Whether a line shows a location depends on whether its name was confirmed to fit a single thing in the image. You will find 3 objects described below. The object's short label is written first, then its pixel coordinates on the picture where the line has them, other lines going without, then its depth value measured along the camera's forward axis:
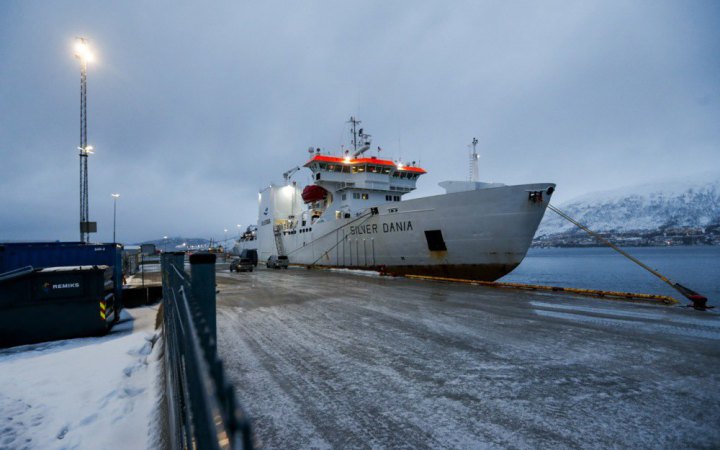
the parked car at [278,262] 28.47
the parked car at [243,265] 26.06
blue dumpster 6.76
